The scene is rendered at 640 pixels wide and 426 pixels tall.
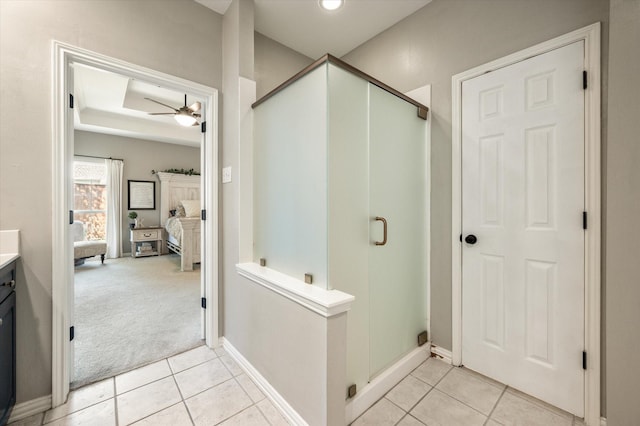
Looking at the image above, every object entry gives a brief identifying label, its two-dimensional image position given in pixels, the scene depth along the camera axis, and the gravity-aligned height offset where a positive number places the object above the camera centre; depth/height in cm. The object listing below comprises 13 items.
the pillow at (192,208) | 577 +7
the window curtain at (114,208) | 579 +8
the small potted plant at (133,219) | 600 -18
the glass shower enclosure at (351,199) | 141 +8
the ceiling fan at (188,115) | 366 +137
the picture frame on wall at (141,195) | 615 +40
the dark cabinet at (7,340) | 125 -65
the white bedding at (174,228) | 500 -34
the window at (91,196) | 572 +34
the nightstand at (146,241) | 593 -69
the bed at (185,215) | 483 -7
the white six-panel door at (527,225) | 148 -10
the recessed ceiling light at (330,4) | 204 +163
